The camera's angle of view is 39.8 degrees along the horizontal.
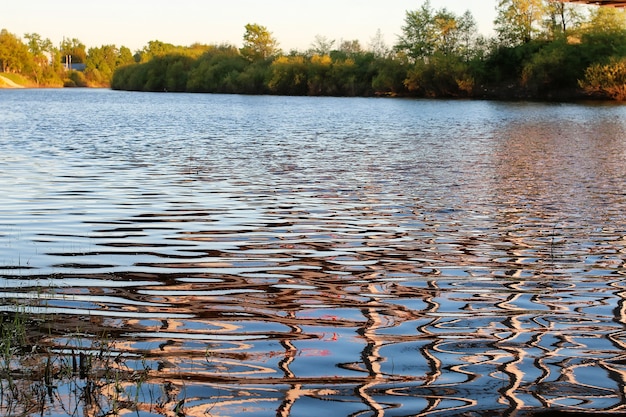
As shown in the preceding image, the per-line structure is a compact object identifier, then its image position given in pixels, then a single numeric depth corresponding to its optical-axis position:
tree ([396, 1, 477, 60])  106.25
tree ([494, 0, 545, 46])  96.88
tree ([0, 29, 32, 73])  197.00
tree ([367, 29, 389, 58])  109.68
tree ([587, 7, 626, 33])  87.38
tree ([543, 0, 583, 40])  95.19
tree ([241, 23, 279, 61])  133.88
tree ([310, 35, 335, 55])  121.80
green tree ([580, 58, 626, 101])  74.50
